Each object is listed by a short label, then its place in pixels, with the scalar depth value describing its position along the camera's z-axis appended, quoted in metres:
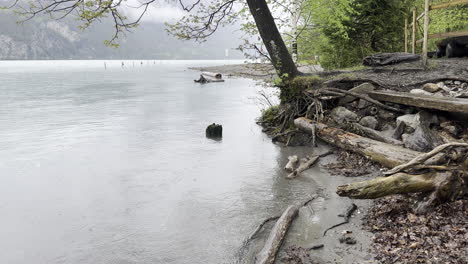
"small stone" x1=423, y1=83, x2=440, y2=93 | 10.21
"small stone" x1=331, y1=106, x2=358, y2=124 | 11.70
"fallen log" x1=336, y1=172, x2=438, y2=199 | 5.79
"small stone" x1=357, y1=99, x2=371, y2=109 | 11.76
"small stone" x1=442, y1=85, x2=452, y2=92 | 9.98
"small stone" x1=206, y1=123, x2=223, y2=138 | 15.44
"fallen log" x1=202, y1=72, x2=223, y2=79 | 52.78
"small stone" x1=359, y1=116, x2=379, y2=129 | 10.88
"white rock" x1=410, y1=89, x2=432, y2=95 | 10.12
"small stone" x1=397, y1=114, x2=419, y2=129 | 9.34
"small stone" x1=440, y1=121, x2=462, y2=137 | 8.60
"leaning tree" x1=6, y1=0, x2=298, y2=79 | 12.03
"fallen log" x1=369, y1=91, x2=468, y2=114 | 7.89
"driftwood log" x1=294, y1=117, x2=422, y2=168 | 7.98
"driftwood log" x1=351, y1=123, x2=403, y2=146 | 9.33
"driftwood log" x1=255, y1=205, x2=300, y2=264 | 5.32
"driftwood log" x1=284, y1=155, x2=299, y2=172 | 10.01
